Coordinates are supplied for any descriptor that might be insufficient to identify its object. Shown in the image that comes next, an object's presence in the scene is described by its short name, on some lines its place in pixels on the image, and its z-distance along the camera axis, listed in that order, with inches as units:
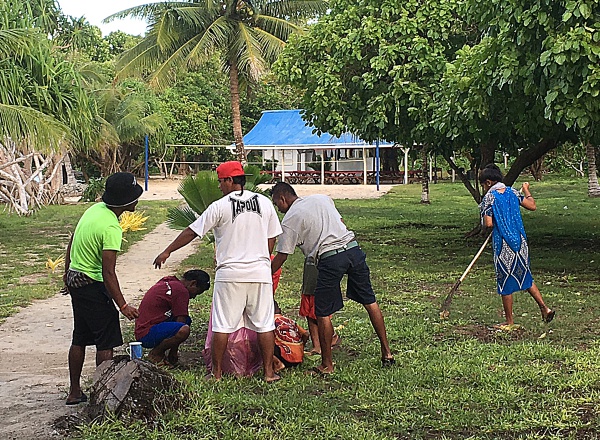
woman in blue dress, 314.0
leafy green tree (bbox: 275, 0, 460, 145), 543.8
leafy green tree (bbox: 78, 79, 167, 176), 1224.2
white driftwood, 922.1
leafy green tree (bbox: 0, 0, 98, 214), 573.6
